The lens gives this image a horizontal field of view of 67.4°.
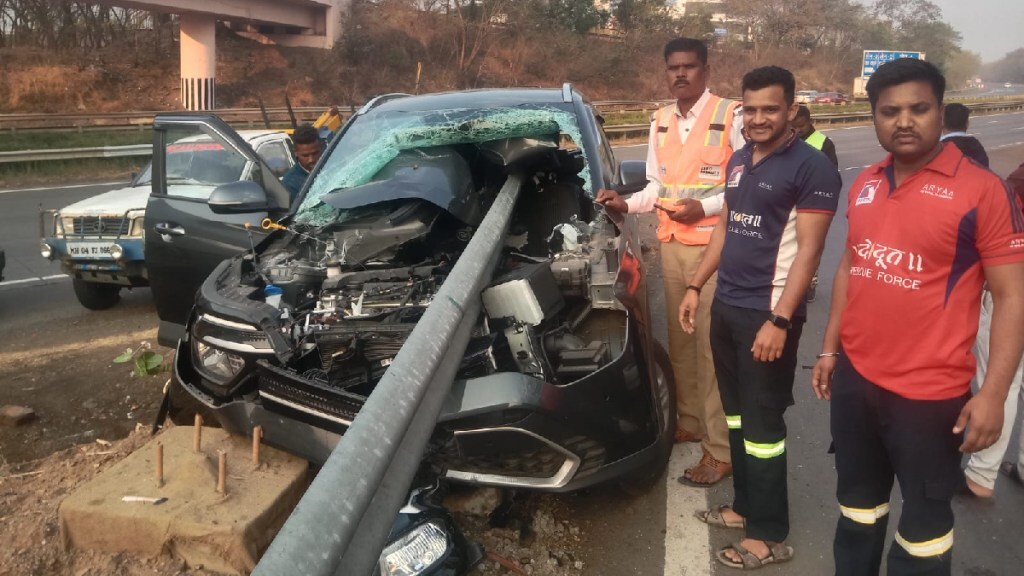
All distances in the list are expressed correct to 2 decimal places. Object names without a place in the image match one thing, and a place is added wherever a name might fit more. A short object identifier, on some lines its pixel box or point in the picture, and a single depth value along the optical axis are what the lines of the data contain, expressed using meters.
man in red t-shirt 2.11
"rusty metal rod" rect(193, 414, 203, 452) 3.12
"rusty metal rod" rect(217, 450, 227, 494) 2.83
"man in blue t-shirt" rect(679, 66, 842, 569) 2.78
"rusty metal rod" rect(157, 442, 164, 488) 2.94
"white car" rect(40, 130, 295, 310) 6.24
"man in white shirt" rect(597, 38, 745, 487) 3.67
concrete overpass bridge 27.94
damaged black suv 2.81
